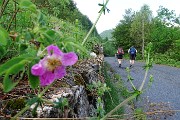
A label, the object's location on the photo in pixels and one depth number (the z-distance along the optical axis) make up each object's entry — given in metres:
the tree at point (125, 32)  21.91
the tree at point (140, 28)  20.10
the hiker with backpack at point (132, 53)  9.03
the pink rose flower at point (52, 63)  0.34
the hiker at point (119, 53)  9.32
